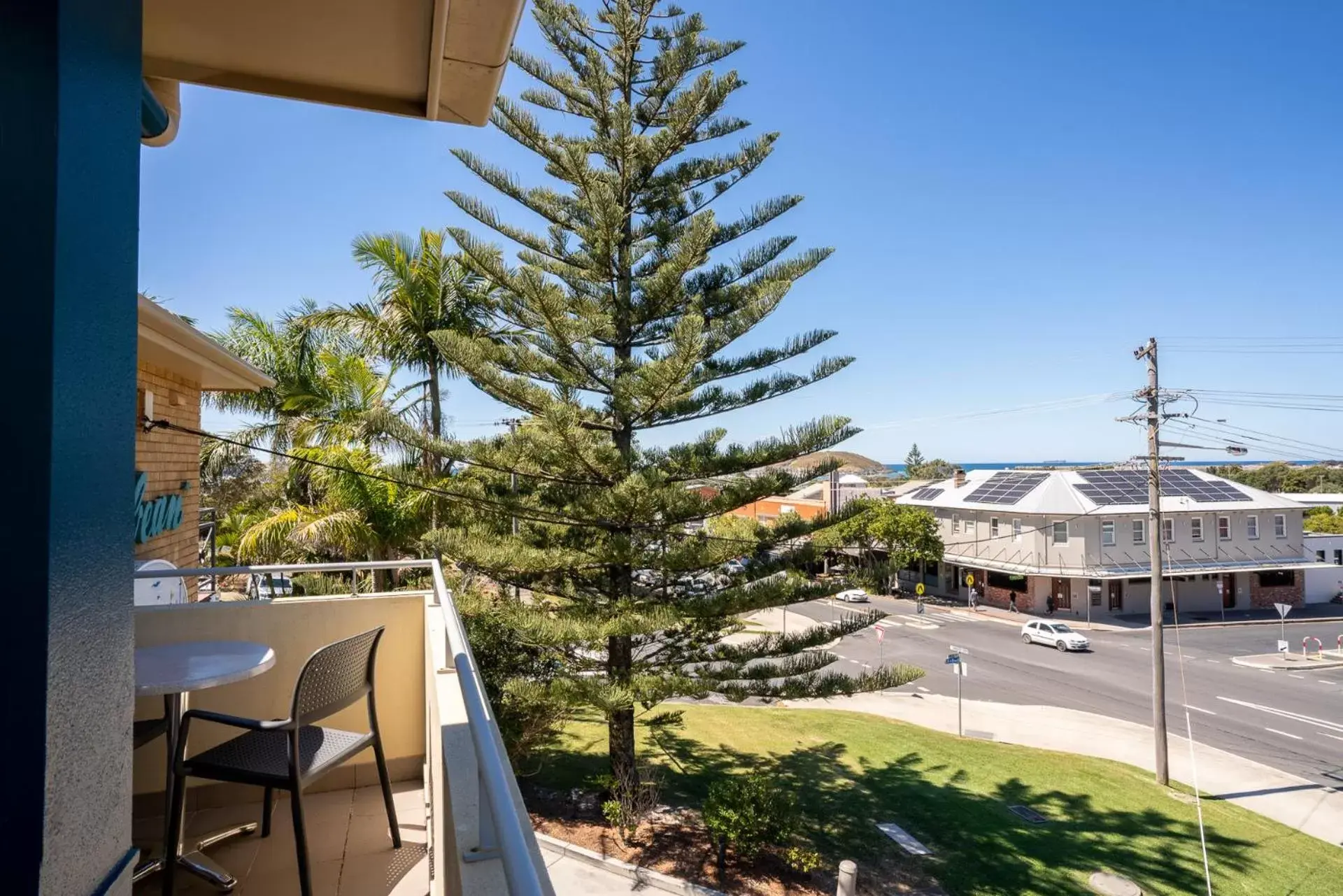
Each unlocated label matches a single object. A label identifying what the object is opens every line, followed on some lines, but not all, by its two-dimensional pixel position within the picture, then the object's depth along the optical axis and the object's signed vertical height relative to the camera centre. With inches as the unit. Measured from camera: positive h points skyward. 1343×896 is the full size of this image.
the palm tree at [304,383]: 370.9 +49.6
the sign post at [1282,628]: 699.4 -186.0
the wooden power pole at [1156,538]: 375.2 -43.6
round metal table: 67.2 -23.1
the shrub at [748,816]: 246.4 -135.4
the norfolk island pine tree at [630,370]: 253.6 +41.5
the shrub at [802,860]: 245.9 -149.9
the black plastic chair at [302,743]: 67.4 -31.3
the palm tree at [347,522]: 309.6 -26.6
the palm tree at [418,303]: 395.9 +101.7
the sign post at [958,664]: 420.2 -129.7
